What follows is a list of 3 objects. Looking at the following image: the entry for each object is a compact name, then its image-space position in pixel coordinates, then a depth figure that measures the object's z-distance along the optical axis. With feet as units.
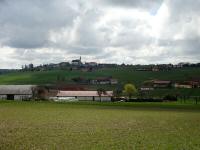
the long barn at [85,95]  569.31
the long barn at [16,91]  547.61
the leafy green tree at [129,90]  623.52
